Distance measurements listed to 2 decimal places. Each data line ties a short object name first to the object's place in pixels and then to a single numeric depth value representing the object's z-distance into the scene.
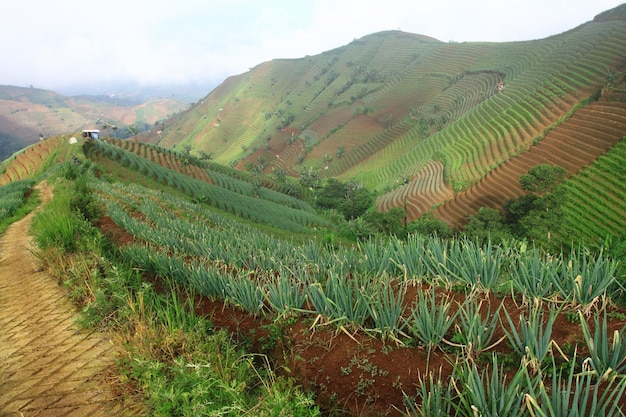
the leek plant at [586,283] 2.81
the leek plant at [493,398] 1.85
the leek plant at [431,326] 2.62
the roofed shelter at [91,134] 36.19
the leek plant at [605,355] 2.10
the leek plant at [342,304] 3.06
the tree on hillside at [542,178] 30.91
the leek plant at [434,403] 1.96
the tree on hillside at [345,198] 46.34
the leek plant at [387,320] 2.84
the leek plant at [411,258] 3.81
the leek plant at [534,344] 2.21
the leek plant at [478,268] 3.35
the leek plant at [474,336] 2.45
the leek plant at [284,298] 3.45
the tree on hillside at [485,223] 26.56
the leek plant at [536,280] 3.03
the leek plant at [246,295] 3.59
